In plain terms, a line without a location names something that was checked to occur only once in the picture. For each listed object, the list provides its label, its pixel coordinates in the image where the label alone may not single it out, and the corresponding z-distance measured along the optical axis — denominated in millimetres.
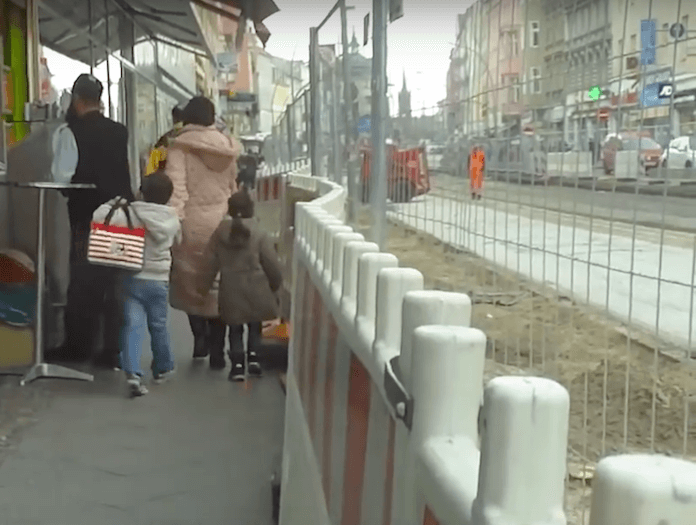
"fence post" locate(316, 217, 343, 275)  3883
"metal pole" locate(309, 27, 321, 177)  9461
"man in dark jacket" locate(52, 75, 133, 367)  8016
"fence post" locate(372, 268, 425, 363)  2172
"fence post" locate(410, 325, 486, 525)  1579
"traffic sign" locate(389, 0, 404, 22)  4660
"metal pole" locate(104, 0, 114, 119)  15117
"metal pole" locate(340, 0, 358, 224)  6384
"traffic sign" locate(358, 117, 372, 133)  5648
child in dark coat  7621
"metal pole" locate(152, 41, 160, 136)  21127
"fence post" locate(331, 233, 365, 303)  3252
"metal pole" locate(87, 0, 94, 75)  14727
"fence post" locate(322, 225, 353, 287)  3588
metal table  7371
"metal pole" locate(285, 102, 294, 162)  15055
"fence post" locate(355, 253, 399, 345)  2559
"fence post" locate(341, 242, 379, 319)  2924
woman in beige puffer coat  8148
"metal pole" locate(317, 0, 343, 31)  6873
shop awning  13742
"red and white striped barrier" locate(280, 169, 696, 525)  1210
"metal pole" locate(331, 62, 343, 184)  7712
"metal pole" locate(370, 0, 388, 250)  4887
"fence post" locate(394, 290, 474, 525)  1779
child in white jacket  7273
